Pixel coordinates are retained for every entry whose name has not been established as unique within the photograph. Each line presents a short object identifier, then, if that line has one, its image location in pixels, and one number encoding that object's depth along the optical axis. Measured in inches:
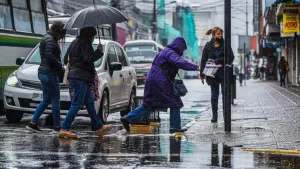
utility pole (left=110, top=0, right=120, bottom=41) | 1473.2
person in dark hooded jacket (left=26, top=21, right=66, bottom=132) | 449.1
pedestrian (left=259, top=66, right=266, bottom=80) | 2859.3
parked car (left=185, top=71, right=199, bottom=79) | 3778.5
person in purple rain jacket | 428.5
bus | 643.5
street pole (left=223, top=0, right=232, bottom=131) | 439.8
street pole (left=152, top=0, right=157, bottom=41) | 2431.8
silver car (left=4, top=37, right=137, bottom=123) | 525.0
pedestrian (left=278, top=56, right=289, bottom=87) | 1484.5
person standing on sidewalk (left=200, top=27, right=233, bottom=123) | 524.7
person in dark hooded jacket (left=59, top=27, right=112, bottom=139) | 422.9
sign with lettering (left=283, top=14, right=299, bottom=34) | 1090.1
